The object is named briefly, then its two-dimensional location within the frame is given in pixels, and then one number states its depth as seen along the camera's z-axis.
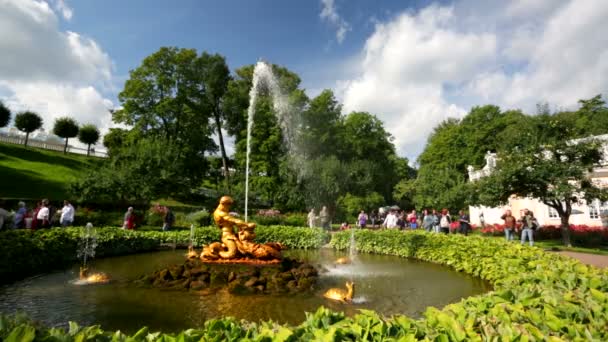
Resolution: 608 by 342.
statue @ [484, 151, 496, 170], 22.66
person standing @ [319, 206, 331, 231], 24.47
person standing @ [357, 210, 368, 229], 23.71
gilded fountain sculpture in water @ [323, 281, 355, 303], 7.70
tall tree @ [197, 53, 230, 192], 39.34
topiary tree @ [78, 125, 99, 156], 50.50
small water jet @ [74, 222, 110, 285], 13.19
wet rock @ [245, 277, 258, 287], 8.57
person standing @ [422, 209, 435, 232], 20.42
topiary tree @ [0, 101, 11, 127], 42.66
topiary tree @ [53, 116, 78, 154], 48.00
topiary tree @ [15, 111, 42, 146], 44.62
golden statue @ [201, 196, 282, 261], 10.22
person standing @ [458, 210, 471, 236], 19.79
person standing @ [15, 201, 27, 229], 15.23
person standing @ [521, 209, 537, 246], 14.83
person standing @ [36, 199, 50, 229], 15.68
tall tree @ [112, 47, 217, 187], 35.84
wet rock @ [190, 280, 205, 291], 8.52
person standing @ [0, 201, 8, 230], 13.15
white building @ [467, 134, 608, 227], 21.22
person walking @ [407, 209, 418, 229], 23.03
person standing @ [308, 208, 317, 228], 23.47
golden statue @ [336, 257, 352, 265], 13.32
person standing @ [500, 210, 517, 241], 16.23
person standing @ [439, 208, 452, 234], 18.70
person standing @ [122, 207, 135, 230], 17.45
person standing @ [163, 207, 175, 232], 19.09
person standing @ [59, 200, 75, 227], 16.94
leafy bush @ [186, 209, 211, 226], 23.52
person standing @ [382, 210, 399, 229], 21.36
